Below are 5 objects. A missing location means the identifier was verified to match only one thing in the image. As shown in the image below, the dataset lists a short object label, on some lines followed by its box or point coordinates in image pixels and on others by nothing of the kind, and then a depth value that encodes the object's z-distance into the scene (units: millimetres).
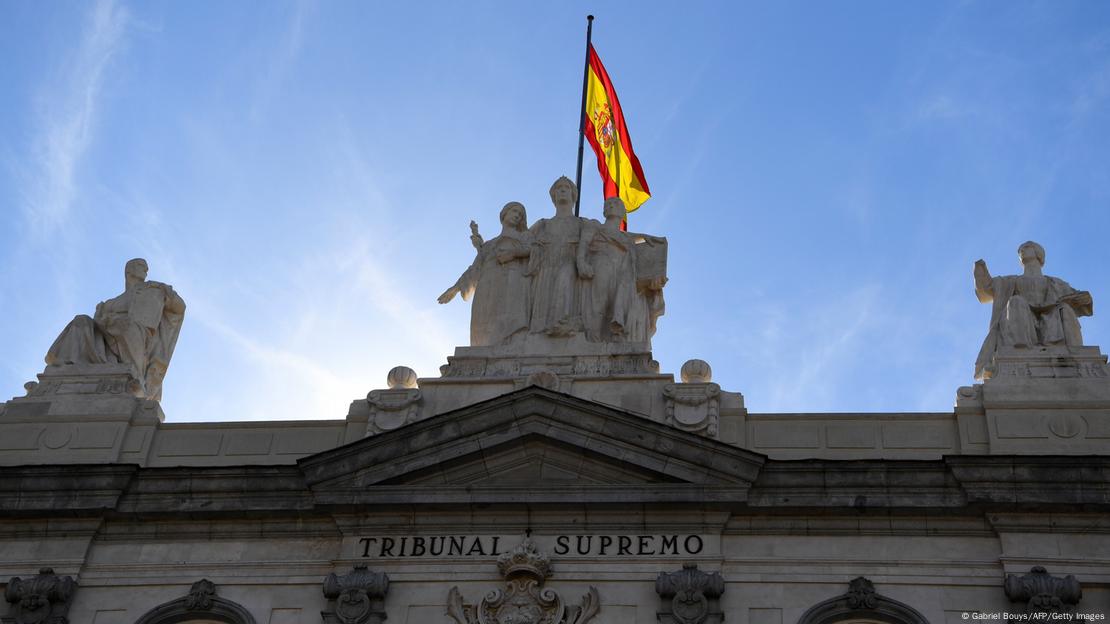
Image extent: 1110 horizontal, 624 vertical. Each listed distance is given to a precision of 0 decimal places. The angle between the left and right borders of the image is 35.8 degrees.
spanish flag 29281
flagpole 28422
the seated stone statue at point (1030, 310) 23172
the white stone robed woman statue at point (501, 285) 24312
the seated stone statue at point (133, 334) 24562
